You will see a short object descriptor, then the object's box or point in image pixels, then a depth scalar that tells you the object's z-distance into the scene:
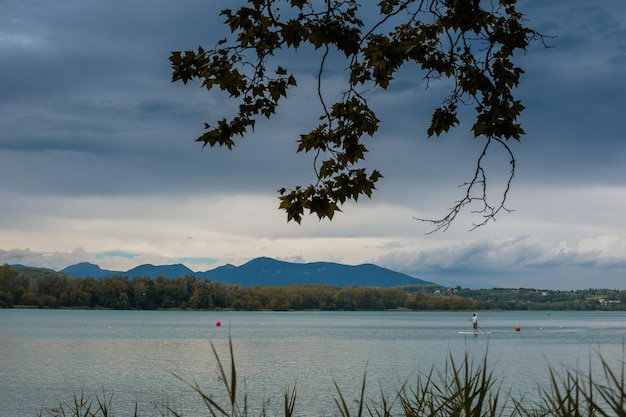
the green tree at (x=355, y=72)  7.64
